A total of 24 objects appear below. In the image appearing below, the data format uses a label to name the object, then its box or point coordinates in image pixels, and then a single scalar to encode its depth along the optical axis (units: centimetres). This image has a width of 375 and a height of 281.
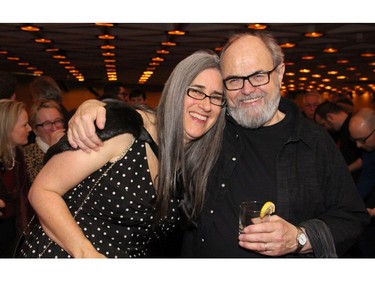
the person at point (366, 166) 340
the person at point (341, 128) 446
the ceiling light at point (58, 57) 1144
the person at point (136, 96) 626
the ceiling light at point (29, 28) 684
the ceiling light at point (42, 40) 858
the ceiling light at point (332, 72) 1374
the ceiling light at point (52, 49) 1013
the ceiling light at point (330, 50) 912
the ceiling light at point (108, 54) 1059
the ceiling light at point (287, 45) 840
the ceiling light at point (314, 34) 729
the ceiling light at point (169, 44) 849
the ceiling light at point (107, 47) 932
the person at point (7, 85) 353
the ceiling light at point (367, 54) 989
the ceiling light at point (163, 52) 980
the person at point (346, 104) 585
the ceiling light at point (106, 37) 782
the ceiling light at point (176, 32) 705
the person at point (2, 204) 289
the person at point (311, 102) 685
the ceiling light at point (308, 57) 1056
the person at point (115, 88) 478
